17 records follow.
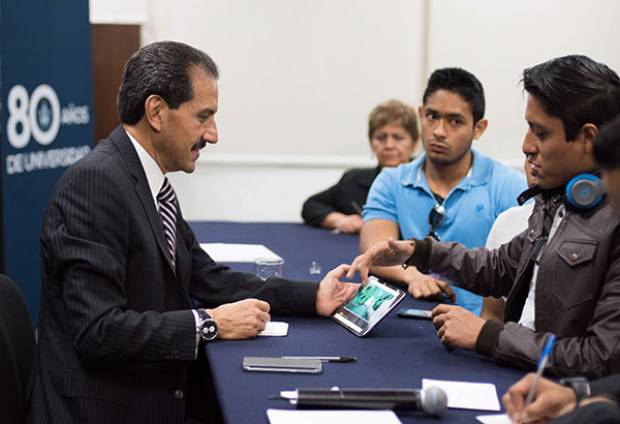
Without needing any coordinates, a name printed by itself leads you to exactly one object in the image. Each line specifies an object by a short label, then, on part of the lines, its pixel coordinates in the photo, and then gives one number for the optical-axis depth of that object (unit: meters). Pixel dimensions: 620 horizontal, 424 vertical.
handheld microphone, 1.83
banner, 4.46
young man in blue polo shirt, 3.64
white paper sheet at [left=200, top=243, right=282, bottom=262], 3.67
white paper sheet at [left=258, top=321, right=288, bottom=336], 2.47
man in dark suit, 2.22
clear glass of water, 3.24
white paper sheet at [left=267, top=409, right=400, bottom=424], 1.76
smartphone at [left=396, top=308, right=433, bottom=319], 2.69
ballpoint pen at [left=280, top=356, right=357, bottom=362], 2.20
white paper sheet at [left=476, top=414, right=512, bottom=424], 1.77
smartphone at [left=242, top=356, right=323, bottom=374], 2.11
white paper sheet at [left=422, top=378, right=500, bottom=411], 1.87
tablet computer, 2.45
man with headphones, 1.98
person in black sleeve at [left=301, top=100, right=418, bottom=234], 5.04
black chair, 2.34
